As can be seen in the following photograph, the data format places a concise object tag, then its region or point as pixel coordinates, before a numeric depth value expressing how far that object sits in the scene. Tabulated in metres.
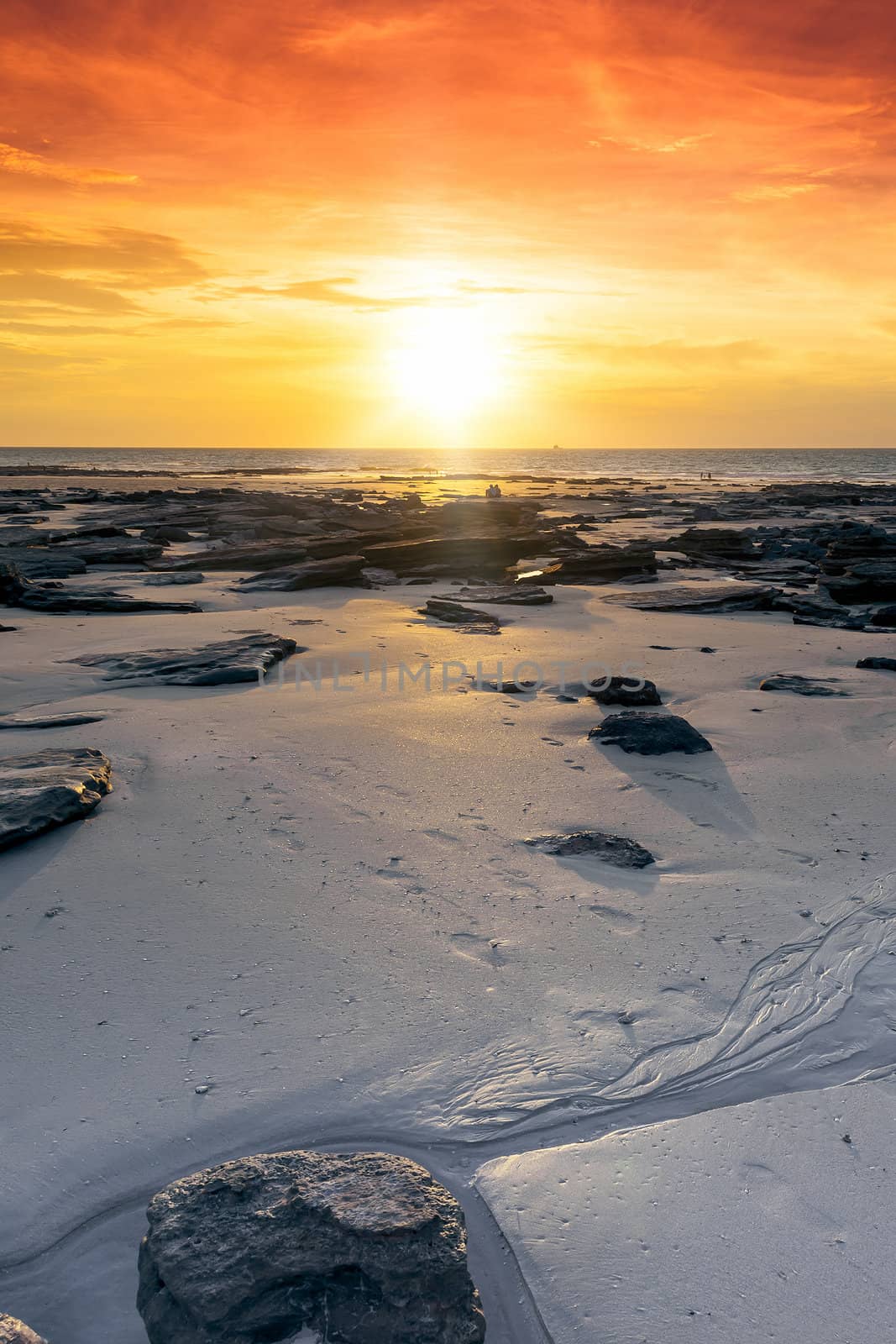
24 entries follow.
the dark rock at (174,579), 11.96
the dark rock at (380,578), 12.20
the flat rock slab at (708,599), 10.38
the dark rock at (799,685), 6.58
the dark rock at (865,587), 11.10
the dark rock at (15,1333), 1.74
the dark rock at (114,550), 13.95
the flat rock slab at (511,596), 10.58
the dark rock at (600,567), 12.66
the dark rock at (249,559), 13.28
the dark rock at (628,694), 6.23
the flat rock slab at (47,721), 5.50
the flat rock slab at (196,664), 6.60
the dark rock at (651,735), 5.27
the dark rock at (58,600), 9.66
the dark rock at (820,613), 9.49
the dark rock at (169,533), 18.51
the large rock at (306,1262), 1.80
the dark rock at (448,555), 13.42
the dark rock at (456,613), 9.41
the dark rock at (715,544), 16.25
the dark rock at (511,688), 6.61
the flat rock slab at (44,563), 12.63
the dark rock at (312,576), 11.65
